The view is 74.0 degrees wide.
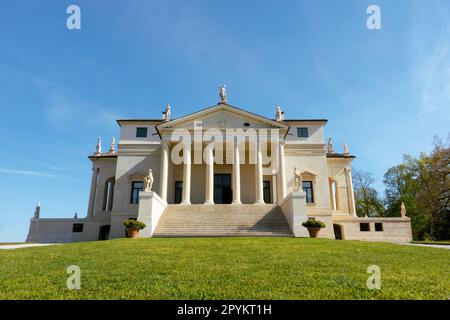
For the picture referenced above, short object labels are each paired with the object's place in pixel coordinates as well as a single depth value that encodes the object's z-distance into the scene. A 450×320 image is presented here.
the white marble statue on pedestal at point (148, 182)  24.11
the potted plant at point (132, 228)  20.91
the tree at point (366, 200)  52.06
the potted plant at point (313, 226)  20.86
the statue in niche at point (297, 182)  23.41
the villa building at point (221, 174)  30.86
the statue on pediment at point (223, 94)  34.00
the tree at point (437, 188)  32.50
